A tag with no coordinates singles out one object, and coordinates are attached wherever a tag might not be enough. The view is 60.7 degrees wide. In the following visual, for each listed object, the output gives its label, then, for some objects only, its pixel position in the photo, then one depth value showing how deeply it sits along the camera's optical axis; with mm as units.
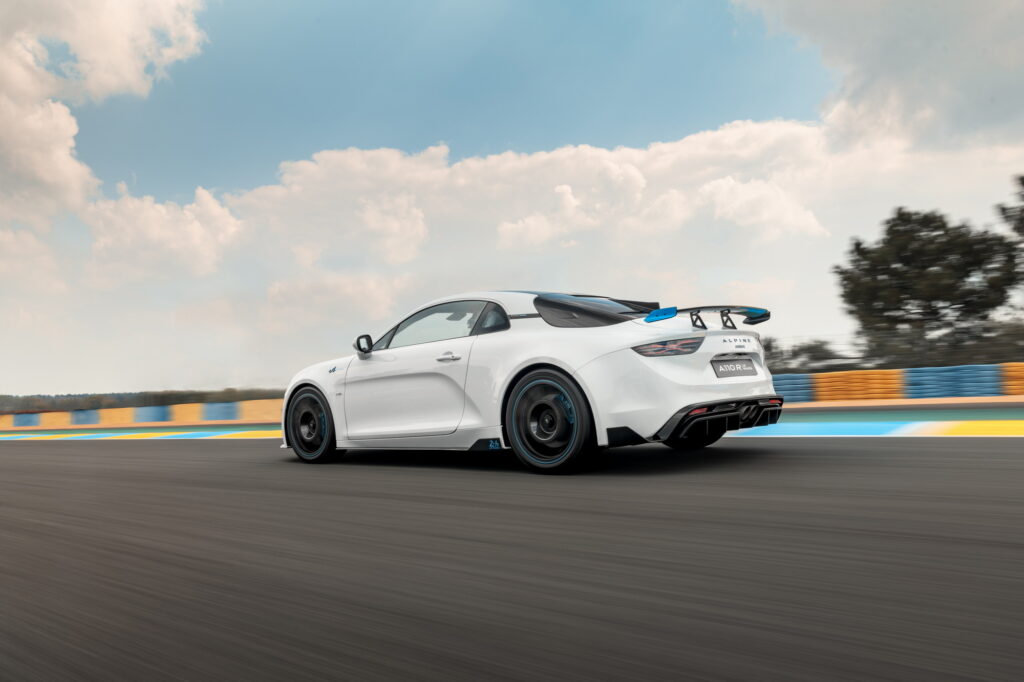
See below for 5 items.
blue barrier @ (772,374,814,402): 15742
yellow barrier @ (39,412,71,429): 26828
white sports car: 5422
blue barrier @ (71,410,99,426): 26391
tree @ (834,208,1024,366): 29562
